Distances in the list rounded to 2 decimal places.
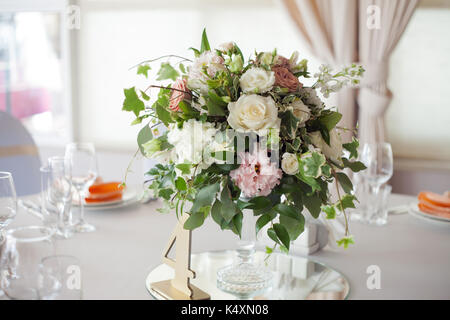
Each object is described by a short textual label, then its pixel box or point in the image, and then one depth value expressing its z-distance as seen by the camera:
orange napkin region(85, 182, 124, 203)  1.67
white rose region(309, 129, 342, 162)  1.03
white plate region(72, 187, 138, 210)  1.65
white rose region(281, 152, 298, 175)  0.95
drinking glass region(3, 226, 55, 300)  0.89
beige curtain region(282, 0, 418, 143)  2.83
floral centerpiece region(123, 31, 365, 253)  0.95
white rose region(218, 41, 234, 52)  1.07
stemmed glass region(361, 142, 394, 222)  1.64
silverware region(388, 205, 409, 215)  1.75
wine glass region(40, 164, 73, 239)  1.38
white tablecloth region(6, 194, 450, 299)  1.12
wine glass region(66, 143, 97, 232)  1.59
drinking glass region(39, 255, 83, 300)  0.87
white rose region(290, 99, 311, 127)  1.00
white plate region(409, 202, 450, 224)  1.60
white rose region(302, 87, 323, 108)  1.05
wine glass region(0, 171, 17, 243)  1.07
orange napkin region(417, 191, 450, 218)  1.63
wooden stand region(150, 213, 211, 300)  1.07
